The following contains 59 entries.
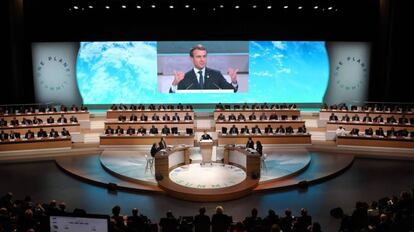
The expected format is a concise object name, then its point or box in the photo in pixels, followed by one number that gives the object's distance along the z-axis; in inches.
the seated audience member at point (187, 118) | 681.6
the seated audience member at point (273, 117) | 684.2
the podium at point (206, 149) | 520.1
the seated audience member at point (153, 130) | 636.7
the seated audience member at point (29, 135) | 608.7
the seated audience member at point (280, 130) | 637.9
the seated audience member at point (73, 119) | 677.9
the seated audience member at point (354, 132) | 629.9
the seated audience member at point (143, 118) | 680.4
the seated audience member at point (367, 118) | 661.4
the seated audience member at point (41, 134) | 614.9
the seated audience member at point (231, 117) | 683.4
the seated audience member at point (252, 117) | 689.6
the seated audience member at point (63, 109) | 706.8
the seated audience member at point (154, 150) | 534.3
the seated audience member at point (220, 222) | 288.5
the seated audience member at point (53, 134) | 619.7
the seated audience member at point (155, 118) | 679.7
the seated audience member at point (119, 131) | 633.6
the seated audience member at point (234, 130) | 631.8
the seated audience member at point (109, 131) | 634.8
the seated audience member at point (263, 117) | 689.0
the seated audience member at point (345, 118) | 671.8
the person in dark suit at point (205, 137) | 545.1
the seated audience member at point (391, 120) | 647.8
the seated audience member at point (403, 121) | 639.8
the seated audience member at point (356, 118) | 669.9
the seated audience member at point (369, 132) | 622.7
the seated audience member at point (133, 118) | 678.5
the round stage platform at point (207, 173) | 437.7
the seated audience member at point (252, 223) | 261.9
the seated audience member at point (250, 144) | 539.4
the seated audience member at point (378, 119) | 654.5
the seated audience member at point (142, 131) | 633.0
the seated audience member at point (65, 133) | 629.3
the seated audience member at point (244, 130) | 633.6
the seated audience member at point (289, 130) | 636.1
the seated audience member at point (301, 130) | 641.6
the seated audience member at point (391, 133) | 613.3
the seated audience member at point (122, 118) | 671.8
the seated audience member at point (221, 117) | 683.4
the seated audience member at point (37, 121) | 655.1
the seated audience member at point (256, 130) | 638.5
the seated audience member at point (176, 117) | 679.7
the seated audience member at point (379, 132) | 616.9
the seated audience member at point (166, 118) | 679.1
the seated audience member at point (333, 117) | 677.3
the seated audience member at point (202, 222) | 299.4
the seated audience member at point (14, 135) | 601.6
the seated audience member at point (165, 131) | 631.8
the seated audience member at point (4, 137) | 595.3
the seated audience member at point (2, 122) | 631.2
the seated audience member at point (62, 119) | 671.6
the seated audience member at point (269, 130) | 637.3
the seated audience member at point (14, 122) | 641.6
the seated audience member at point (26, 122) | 649.6
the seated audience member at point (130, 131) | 631.8
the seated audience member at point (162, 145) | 537.0
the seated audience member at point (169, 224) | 289.4
